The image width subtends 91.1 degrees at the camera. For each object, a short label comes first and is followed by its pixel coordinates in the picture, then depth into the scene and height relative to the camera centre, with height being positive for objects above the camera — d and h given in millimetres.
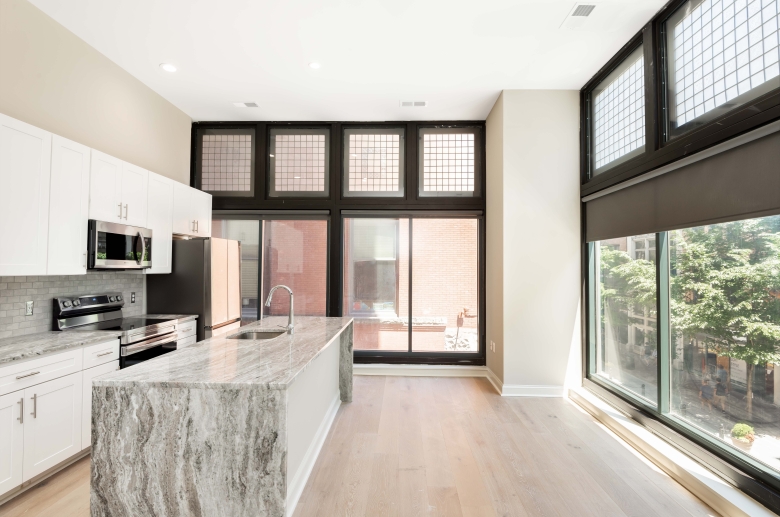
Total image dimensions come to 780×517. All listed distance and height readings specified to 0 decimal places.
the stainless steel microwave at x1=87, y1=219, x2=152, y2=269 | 2928 +169
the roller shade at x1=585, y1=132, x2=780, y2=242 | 2010 +485
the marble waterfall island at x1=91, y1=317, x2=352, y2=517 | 1735 -817
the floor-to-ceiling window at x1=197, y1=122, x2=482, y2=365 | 4910 +590
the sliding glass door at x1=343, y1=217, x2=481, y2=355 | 4926 -303
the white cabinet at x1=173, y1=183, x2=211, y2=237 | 4113 +636
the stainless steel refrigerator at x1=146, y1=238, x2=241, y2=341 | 3971 -203
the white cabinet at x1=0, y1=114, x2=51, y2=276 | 2291 +438
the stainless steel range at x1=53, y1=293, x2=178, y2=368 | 3016 -497
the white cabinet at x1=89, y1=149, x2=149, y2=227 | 2975 +636
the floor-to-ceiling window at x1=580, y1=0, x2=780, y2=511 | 2062 +259
